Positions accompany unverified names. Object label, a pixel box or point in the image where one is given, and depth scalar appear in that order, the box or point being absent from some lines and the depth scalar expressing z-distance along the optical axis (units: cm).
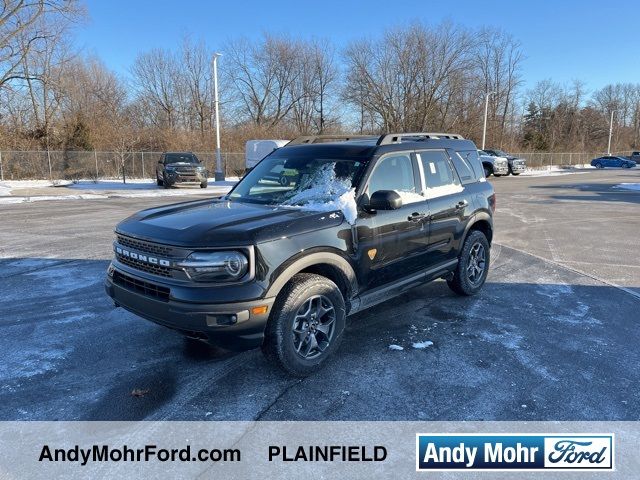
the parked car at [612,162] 5362
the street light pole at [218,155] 2668
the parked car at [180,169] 2344
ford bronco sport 326
